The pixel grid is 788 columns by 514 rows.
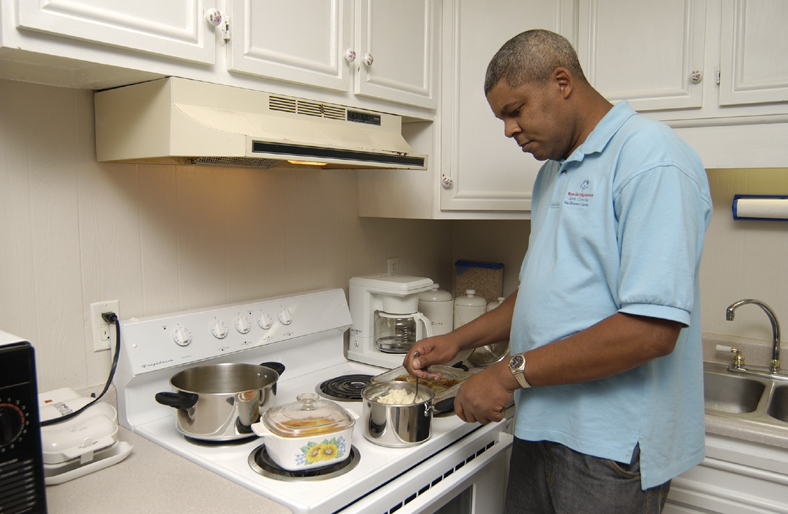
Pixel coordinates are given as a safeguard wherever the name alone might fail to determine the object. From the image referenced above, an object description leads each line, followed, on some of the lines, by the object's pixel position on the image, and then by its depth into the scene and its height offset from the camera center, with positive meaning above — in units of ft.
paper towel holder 6.21 +0.11
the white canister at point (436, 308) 6.87 -1.08
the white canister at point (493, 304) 7.73 -1.17
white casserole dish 3.66 -1.39
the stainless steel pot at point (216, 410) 4.03 -1.36
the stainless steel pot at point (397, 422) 4.17 -1.49
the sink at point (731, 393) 6.21 -1.90
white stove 3.71 -1.63
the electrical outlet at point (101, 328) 4.52 -0.88
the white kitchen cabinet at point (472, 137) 6.10 +0.85
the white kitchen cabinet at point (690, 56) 5.37 +1.58
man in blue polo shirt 3.27 -0.50
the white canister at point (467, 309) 7.22 -1.14
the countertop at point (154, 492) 3.34 -1.66
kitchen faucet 6.17 -1.23
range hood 3.68 +0.61
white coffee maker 6.24 -1.13
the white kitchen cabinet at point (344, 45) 4.17 +1.40
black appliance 2.68 -1.01
